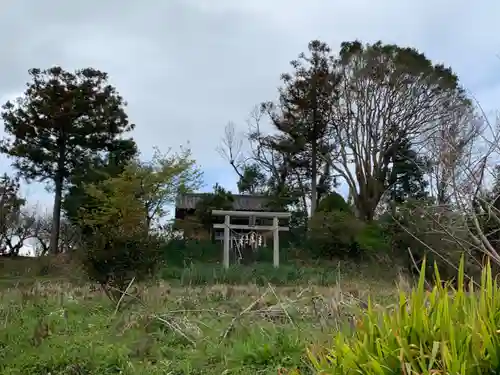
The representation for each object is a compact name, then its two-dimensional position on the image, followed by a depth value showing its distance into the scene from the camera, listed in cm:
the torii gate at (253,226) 1711
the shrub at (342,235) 1831
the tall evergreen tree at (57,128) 2169
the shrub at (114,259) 773
